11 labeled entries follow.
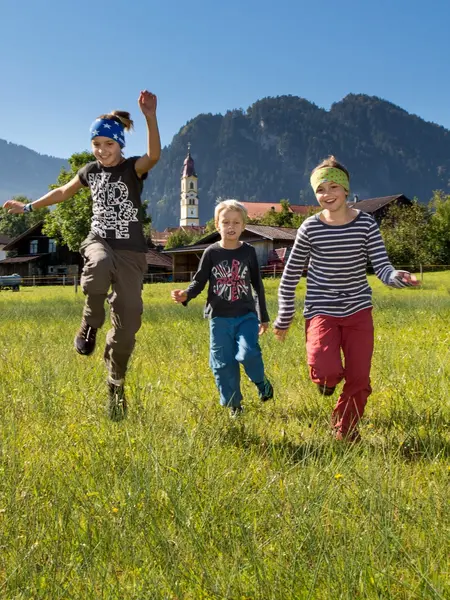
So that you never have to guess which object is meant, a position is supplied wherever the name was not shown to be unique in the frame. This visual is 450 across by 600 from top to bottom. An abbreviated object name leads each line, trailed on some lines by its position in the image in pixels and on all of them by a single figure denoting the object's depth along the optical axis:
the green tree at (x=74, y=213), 59.44
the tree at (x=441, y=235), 53.97
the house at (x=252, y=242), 55.41
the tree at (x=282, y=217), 74.69
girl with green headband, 3.97
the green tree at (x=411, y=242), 52.44
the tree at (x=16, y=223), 104.81
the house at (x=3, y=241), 98.98
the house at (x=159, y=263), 70.25
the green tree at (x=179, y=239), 87.56
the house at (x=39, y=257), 72.75
